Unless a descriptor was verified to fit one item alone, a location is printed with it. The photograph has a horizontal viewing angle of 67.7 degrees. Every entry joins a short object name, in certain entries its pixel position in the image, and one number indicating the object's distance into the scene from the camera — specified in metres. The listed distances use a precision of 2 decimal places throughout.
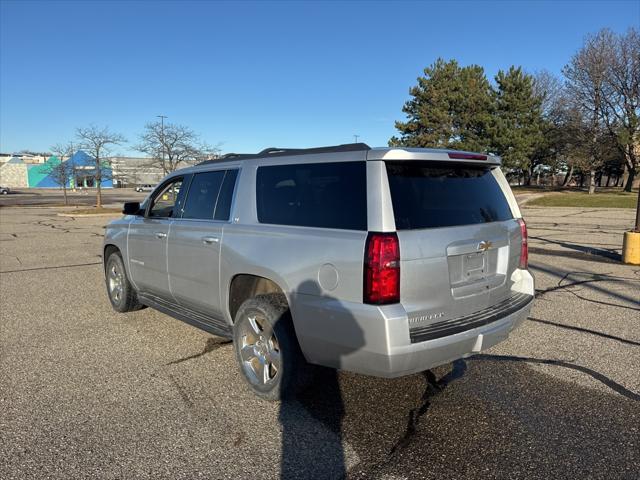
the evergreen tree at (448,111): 43.53
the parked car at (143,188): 78.43
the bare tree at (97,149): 28.25
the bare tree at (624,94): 37.62
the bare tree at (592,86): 38.47
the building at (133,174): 82.09
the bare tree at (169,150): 30.06
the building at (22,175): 89.94
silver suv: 2.91
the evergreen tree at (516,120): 44.94
